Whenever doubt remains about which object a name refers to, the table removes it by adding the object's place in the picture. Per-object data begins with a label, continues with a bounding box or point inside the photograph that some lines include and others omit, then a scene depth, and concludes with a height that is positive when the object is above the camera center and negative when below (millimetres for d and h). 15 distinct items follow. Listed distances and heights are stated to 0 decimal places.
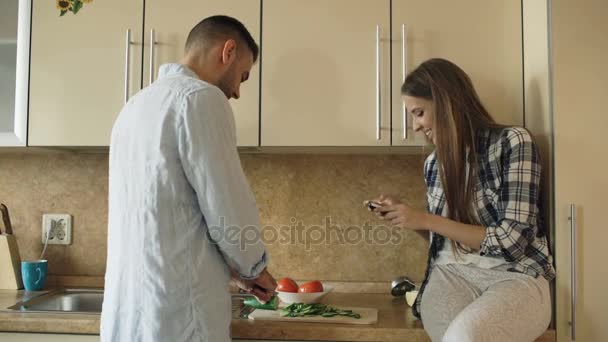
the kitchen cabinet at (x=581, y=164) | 1318 +78
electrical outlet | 2002 -139
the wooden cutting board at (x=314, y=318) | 1385 -328
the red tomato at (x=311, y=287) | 1636 -290
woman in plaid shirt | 1224 -63
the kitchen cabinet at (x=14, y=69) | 1690 +387
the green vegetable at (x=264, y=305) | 1533 -325
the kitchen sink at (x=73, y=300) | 1721 -364
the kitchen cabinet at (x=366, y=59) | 1566 +400
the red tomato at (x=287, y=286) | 1641 -287
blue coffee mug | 1841 -287
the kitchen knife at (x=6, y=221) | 1916 -110
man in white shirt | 1033 -48
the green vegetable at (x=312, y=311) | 1439 -323
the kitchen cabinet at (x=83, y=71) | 1669 +375
